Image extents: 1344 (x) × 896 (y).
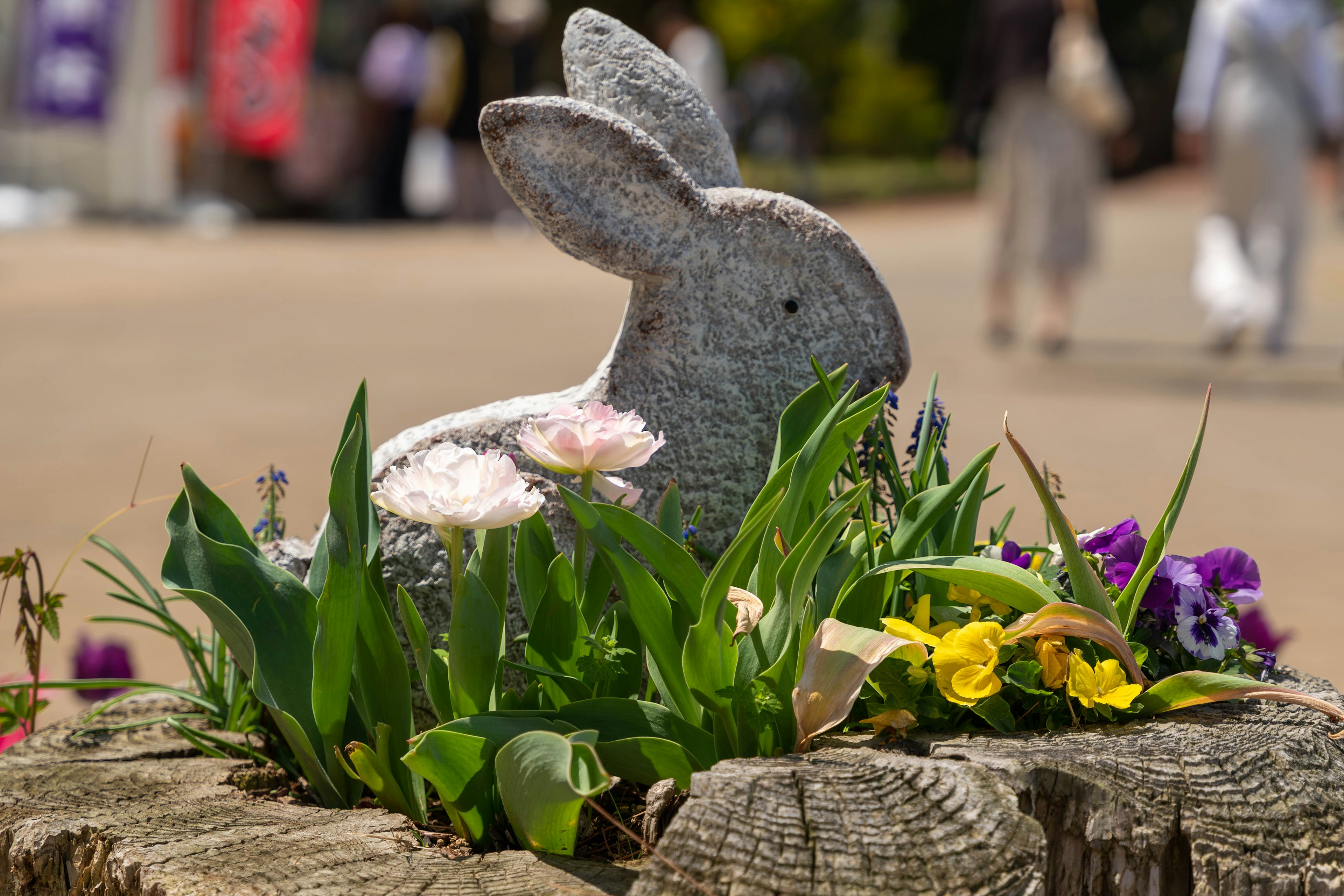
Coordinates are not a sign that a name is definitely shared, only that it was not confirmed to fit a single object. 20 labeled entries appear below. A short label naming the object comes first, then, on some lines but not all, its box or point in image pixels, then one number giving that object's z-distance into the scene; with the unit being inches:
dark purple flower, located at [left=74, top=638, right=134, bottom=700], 139.5
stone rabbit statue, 125.0
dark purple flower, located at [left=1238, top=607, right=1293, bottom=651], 134.3
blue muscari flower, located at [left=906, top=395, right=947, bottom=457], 124.7
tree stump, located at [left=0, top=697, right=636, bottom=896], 114.3
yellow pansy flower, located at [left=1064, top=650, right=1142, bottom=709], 117.4
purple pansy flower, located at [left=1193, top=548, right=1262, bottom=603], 121.7
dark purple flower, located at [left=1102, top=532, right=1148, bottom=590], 121.4
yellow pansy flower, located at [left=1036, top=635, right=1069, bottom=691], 118.1
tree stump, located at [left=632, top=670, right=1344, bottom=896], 111.9
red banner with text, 585.2
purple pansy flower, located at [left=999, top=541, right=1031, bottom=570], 123.4
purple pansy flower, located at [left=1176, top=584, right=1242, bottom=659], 119.3
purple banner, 555.9
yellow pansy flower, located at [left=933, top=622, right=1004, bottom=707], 117.1
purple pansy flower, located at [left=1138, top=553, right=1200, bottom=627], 119.7
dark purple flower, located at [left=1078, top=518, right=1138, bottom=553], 122.7
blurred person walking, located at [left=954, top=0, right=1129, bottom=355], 305.9
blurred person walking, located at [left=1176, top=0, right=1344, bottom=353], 301.4
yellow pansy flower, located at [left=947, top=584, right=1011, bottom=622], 121.1
